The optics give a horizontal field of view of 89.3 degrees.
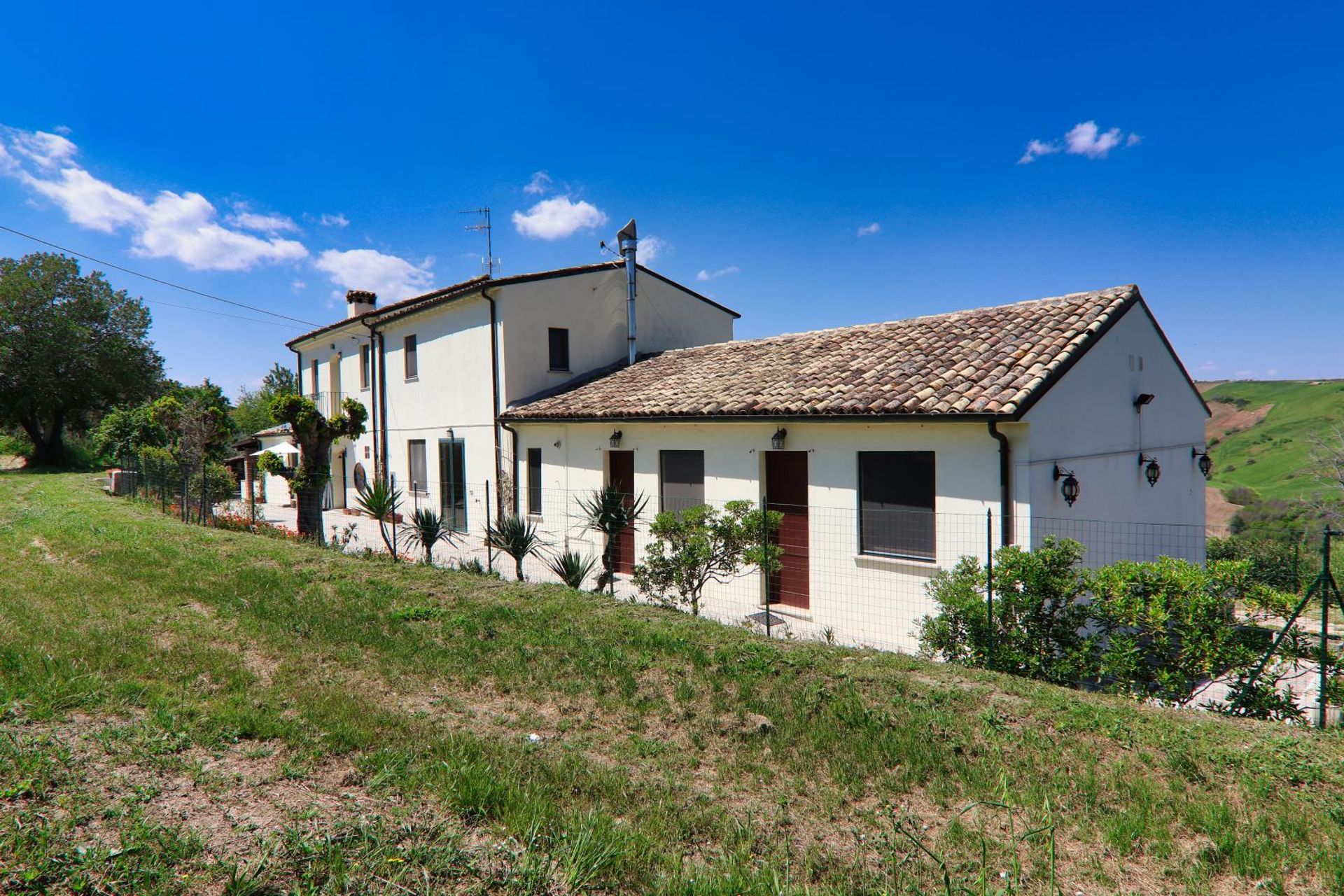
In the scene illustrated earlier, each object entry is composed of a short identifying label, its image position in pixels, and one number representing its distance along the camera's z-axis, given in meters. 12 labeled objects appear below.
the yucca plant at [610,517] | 10.45
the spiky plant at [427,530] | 12.35
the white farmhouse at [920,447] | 8.74
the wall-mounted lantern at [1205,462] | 12.92
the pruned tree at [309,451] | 14.31
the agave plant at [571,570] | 10.47
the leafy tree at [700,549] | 9.34
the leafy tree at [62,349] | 32.94
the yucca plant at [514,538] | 11.31
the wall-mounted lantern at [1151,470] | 10.98
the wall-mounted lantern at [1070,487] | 8.68
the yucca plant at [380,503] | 12.95
